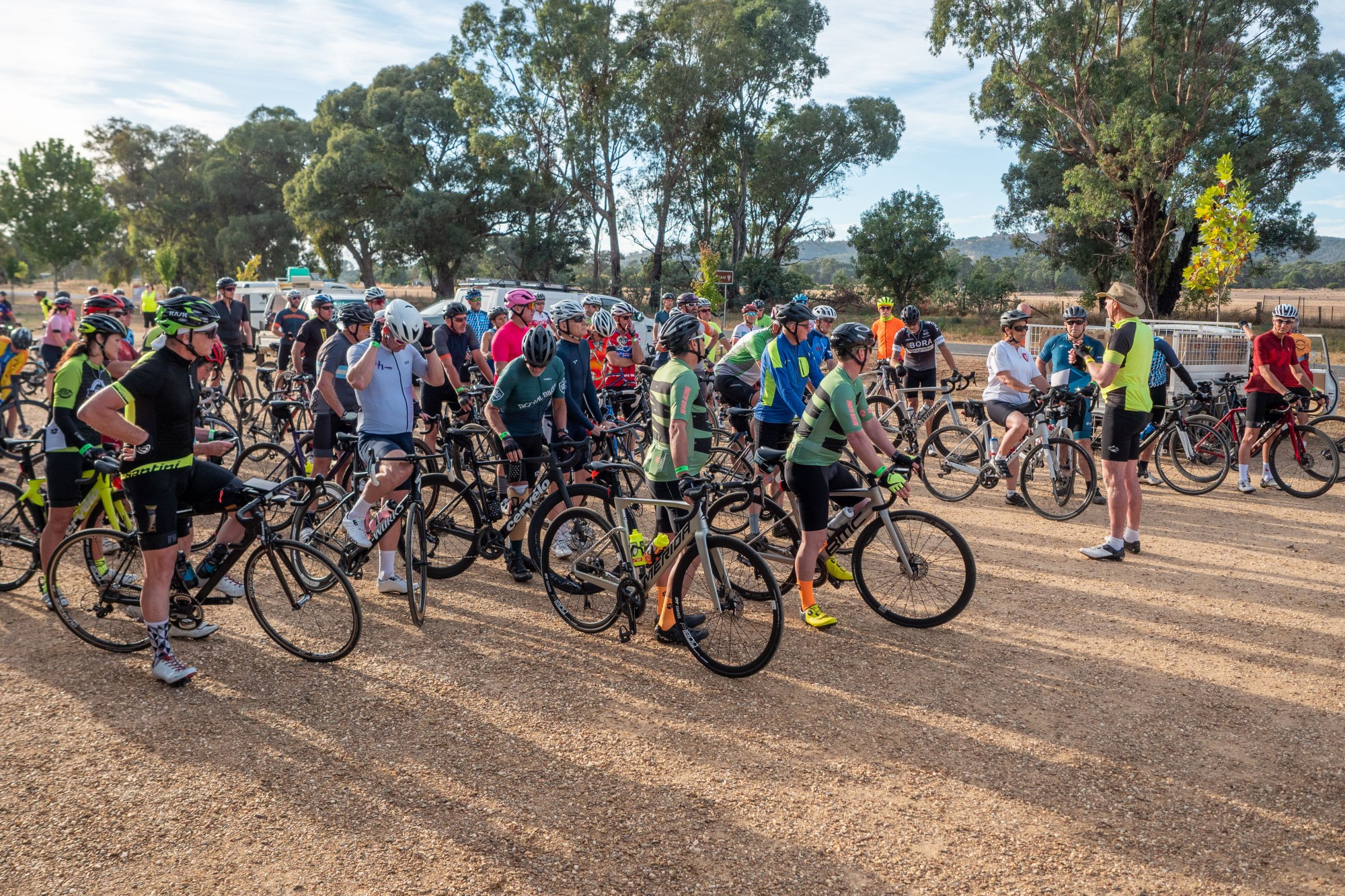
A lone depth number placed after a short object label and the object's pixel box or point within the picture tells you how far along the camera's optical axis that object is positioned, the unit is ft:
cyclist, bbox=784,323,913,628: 17.52
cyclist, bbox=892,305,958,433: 37.01
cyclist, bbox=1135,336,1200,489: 33.47
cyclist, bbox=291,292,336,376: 32.63
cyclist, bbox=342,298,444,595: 19.19
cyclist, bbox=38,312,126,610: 18.54
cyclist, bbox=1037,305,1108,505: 32.19
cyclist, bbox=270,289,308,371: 42.60
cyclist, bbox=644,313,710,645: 17.75
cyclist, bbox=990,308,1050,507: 29.43
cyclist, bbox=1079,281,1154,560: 23.65
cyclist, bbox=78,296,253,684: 14.90
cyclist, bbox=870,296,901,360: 42.06
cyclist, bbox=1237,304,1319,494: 31.14
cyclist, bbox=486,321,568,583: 20.30
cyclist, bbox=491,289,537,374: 27.04
